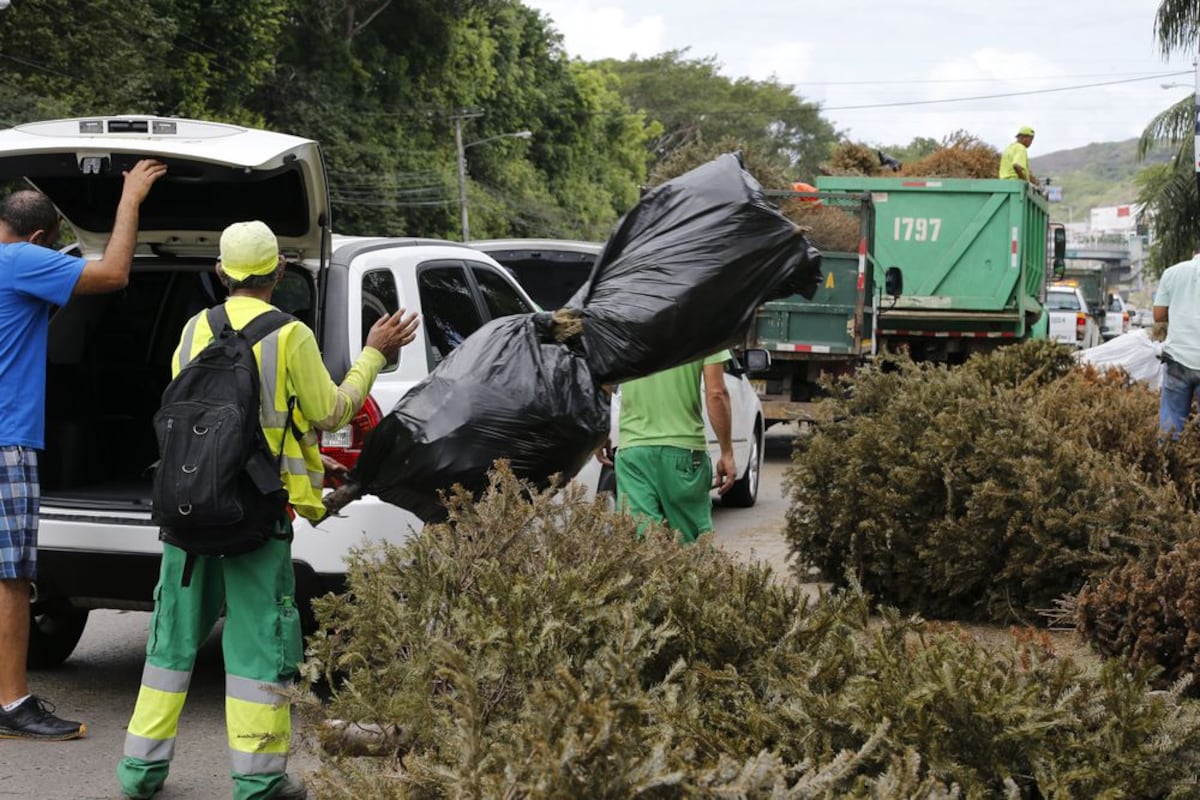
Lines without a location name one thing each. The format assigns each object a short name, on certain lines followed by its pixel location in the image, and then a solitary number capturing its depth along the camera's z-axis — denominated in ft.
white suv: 17.10
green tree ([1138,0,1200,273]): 83.05
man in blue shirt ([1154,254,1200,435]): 30.19
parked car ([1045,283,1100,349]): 99.96
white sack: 45.14
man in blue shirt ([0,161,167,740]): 17.08
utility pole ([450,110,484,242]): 154.20
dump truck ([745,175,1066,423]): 52.65
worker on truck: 54.44
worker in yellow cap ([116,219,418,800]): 14.69
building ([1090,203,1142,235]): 501.64
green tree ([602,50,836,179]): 253.24
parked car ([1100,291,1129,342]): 147.91
